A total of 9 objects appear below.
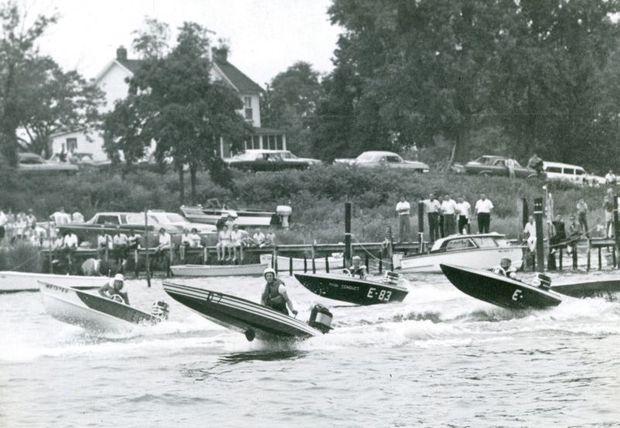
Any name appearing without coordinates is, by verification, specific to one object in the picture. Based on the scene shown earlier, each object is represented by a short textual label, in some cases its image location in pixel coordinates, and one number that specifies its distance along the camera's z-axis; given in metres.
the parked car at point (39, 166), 69.10
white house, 92.12
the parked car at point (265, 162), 71.31
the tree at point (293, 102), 99.75
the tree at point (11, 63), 68.38
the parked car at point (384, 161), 70.69
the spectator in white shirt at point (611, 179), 66.62
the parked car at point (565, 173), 70.50
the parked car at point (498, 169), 71.00
